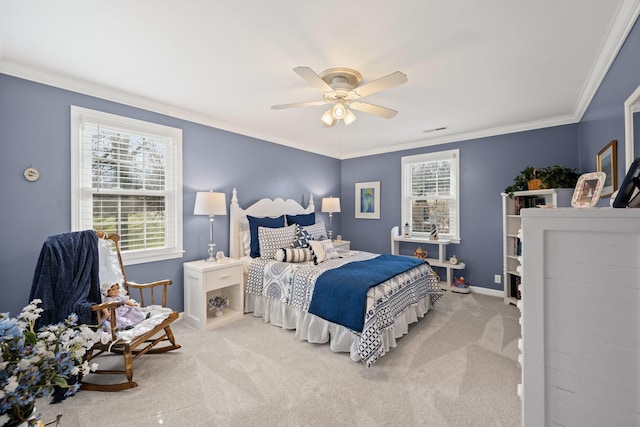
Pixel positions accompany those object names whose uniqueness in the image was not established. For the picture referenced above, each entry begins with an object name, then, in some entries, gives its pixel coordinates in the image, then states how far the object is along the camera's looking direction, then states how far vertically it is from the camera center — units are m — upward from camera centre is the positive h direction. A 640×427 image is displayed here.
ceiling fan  2.11 +1.00
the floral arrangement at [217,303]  3.37 -1.07
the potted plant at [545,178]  3.41 +0.45
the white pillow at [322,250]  3.49 -0.46
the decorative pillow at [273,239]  3.60 -0.32
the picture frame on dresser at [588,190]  1.22 +0.11
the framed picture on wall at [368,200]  5.47 +0.29
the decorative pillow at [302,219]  4.35 -0.07
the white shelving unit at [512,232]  3.72 -0.25
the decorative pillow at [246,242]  3.85 -0.38
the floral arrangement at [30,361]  0.63 -0.36
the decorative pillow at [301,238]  3.77 -0.32
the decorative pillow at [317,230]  4.13 -0.24
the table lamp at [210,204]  3.27 +0.13
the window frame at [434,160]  4.52 +0.66
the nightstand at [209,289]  3.08 -0.87
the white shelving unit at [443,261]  4.33 -0.76
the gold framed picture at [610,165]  2.08 +0.39
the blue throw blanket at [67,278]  1.98 -0.47
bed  2.44 -0.72
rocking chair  2.02 -0.93
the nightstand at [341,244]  5.20 -0.55
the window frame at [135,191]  2.63 +0.32
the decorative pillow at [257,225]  3.73 -0.14
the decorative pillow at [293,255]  3.46 -0.50
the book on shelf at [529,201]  3.71 +0.17
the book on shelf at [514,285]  3.74 -0.97
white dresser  0.91 -0.36
